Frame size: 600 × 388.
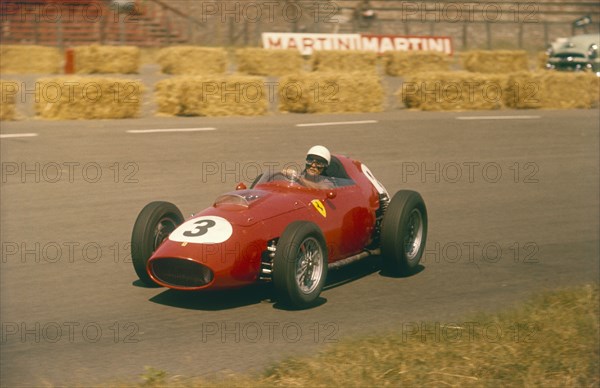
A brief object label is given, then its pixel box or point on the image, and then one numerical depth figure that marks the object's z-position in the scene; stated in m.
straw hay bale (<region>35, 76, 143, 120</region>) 15.88
